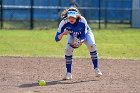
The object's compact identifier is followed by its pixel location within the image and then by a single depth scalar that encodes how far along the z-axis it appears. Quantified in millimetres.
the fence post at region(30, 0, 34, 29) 35000
